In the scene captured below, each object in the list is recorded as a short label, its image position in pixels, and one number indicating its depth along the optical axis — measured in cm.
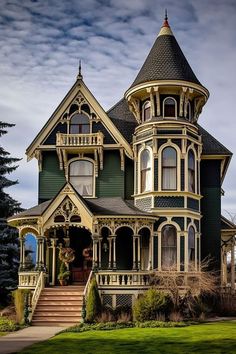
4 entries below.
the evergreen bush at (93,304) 2339
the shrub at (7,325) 2157
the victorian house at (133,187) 2628
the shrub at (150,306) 2362
